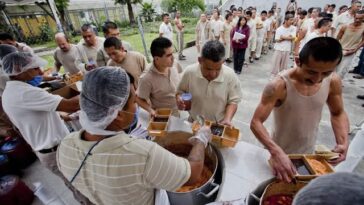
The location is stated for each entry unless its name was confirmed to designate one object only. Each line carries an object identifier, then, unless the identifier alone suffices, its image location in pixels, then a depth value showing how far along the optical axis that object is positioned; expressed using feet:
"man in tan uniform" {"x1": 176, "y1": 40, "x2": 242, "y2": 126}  7.36
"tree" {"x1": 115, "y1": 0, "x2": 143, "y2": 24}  73.58
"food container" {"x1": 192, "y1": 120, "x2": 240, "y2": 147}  5.89
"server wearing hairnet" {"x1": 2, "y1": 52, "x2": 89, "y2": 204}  6.43
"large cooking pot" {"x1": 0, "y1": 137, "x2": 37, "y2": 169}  10.62
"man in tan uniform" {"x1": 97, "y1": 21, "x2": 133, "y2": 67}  13.20
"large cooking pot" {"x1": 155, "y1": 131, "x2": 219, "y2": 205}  4.59
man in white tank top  4.80
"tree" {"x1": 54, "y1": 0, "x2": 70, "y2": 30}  53.70
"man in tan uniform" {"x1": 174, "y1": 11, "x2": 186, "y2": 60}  29.73
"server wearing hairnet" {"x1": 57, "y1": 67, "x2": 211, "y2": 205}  3.37
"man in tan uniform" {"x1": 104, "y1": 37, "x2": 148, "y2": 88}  10.44
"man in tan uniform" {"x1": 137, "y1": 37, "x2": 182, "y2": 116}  8.27
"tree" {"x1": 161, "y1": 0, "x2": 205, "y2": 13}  71.92
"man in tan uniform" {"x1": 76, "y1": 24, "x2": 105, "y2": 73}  13.52
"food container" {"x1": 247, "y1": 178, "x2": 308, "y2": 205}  4.01
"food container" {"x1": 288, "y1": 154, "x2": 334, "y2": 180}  4.24
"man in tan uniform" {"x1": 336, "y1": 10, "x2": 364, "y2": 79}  15.77
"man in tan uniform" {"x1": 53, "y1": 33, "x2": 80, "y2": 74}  13.71
